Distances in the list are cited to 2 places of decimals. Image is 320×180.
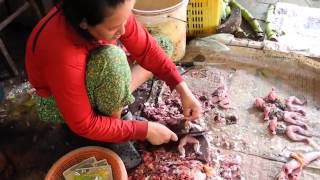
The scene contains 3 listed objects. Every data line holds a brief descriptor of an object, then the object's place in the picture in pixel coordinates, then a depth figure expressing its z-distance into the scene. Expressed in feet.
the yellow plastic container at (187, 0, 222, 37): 6.76
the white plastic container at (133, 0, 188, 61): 5.92
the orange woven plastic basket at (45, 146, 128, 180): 4.38
